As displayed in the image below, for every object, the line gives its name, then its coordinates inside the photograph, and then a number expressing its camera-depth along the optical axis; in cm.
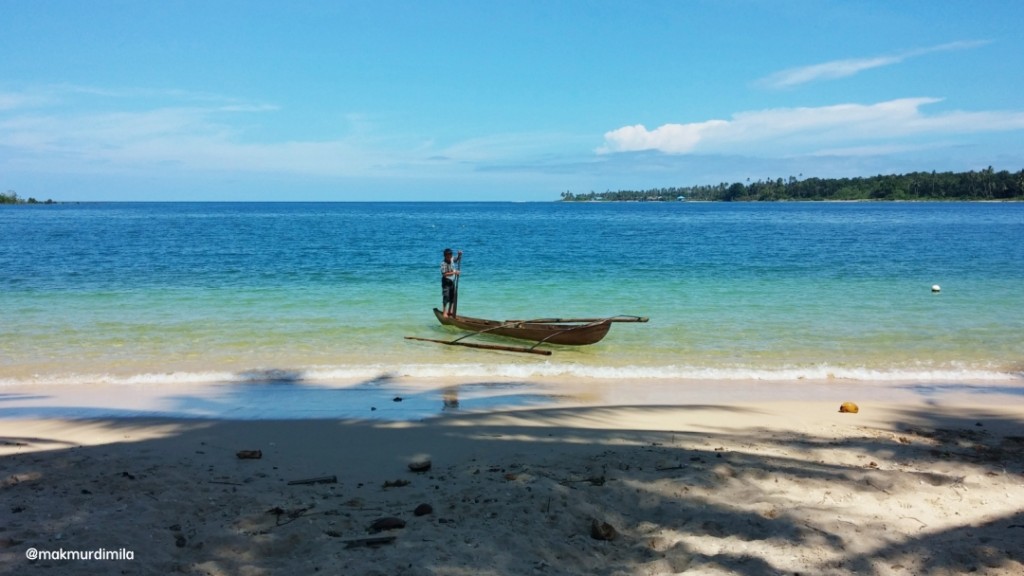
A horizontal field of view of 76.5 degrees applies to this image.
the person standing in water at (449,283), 1402
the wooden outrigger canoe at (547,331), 1190
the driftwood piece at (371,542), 385
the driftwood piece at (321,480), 518
